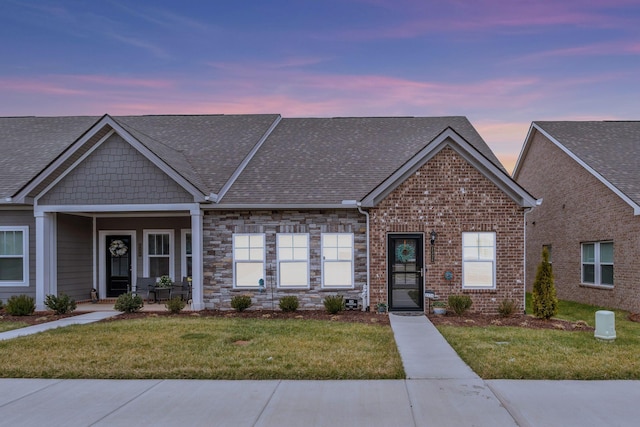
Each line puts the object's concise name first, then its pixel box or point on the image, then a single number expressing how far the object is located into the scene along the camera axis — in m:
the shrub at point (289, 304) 14.97
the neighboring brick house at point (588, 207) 16.27
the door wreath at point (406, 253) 15.12
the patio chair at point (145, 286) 17.47
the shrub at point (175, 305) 14.81
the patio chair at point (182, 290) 17.38
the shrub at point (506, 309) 13.98
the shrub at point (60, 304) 14.88
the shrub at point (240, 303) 15.13
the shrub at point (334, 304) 14.53
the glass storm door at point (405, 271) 15.07
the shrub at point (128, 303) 14.87
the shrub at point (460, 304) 14.25
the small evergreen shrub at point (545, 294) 13.74
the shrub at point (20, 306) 14.60
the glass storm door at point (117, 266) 18.34
